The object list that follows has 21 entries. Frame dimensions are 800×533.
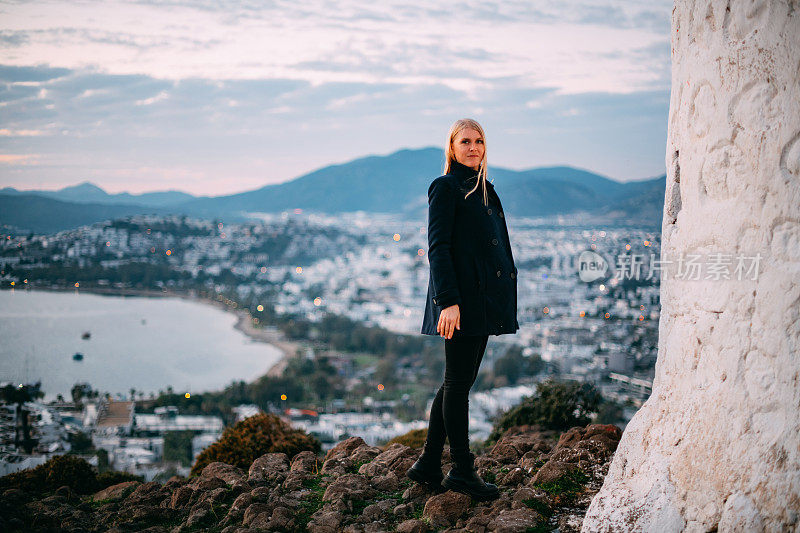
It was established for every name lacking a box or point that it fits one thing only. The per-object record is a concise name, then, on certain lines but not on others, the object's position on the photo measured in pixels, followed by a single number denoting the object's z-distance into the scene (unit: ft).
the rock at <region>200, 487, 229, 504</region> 11.62
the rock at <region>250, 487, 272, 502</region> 11.57
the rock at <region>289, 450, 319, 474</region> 13.78
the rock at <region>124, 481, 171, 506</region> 12.12
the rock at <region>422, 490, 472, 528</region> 10.00
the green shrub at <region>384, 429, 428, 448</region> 19.12
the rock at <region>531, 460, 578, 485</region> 11.75
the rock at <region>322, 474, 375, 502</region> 11.27
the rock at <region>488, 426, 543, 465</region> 13.88
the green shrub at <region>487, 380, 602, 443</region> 19.63
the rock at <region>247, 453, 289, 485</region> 12.94
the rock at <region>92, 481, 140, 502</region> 14.23
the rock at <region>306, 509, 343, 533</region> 10.08
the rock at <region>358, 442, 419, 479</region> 12.68
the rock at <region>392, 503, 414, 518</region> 10.47
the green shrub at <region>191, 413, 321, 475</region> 16.40
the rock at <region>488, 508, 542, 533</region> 9.57
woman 9.84
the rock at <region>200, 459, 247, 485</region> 13.32
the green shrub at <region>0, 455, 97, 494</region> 15.97
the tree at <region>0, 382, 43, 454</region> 28.12
